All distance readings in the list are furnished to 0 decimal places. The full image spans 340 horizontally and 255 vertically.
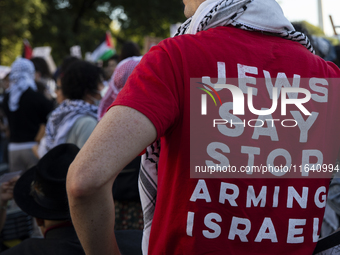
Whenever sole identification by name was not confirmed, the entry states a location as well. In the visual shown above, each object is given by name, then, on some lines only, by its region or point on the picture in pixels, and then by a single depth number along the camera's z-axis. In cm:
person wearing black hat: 197
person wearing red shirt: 105
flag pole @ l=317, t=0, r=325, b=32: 373
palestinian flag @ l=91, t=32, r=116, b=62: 782
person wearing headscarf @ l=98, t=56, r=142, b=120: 308
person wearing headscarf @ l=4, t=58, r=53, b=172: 493
